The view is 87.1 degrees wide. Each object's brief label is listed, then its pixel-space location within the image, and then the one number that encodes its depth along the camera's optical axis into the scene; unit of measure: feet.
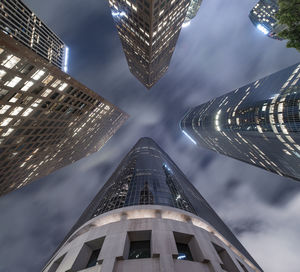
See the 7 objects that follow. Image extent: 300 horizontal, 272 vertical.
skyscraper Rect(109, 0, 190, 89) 177.17
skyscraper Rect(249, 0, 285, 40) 442.09
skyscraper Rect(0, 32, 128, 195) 100.42
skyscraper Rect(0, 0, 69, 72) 224.82
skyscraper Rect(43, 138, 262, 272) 66.39
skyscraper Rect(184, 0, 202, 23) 604.78
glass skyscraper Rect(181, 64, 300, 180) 192.85
